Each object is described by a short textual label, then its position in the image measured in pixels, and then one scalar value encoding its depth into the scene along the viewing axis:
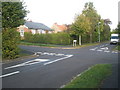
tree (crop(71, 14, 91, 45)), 24.36
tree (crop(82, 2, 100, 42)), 30.93
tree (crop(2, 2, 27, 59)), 10.81
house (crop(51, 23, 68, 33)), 59.41
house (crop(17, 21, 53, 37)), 38.22
